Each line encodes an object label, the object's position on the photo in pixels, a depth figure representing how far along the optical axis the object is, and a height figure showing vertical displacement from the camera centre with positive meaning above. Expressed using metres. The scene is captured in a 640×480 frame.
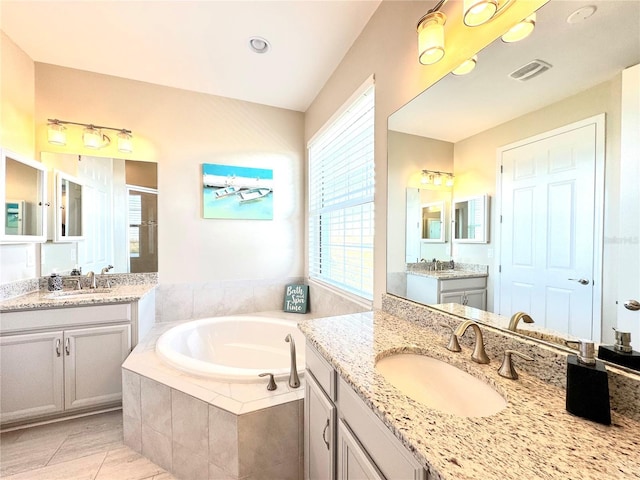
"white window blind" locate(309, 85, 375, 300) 2.02 +0.32
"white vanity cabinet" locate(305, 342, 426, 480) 0.69 -0.64
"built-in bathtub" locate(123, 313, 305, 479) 1.31 -0.94
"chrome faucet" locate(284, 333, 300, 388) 1.50 -0.77
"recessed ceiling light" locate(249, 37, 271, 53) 1.99 +1.44
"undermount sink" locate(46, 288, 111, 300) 2.03 -0.46
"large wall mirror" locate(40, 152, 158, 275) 2.30 +0.17
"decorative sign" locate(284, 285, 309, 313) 2.89 -0.67
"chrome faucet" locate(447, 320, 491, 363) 0.94 -0.37
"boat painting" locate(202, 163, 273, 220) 2.73 +0.45
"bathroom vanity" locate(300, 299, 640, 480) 0.52 -0.43
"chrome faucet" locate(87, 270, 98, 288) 2.34 -0.38
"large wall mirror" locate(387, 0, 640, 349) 0.74 +0.48
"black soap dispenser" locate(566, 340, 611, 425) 0.62 -0.35
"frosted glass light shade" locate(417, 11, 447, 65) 1.16 +0.87
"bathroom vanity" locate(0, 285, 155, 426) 1.79 -0.80
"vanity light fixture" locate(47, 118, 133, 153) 2.25 +0.85
